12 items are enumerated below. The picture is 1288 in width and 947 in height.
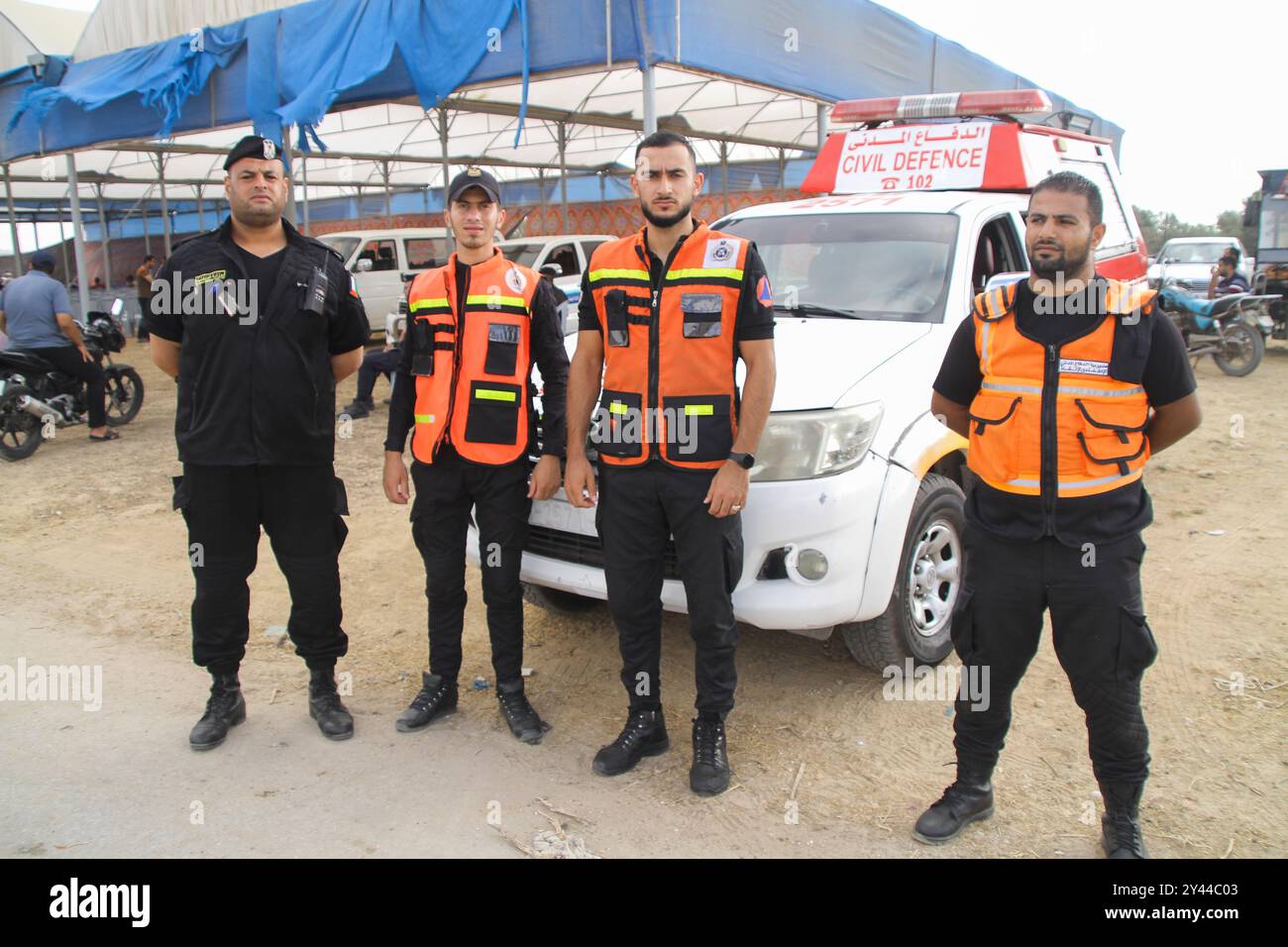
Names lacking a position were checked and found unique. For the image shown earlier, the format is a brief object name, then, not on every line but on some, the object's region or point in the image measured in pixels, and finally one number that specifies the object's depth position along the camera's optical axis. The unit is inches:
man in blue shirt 332.8
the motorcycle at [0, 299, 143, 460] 326.3
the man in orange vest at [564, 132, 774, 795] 114.7
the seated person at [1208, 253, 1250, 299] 517.0
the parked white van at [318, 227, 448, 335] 637.3
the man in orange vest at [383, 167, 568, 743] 130.4
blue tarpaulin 333.1
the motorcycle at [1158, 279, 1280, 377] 464.1
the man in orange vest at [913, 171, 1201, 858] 96.4
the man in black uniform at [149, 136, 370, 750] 126.0
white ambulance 125.3
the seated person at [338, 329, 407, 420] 374.9
